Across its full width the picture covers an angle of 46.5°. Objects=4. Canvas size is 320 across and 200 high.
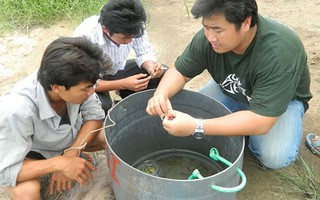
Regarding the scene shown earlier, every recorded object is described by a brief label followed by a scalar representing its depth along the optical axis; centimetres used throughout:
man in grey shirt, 169
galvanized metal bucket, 142
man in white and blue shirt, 212
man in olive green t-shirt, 166
